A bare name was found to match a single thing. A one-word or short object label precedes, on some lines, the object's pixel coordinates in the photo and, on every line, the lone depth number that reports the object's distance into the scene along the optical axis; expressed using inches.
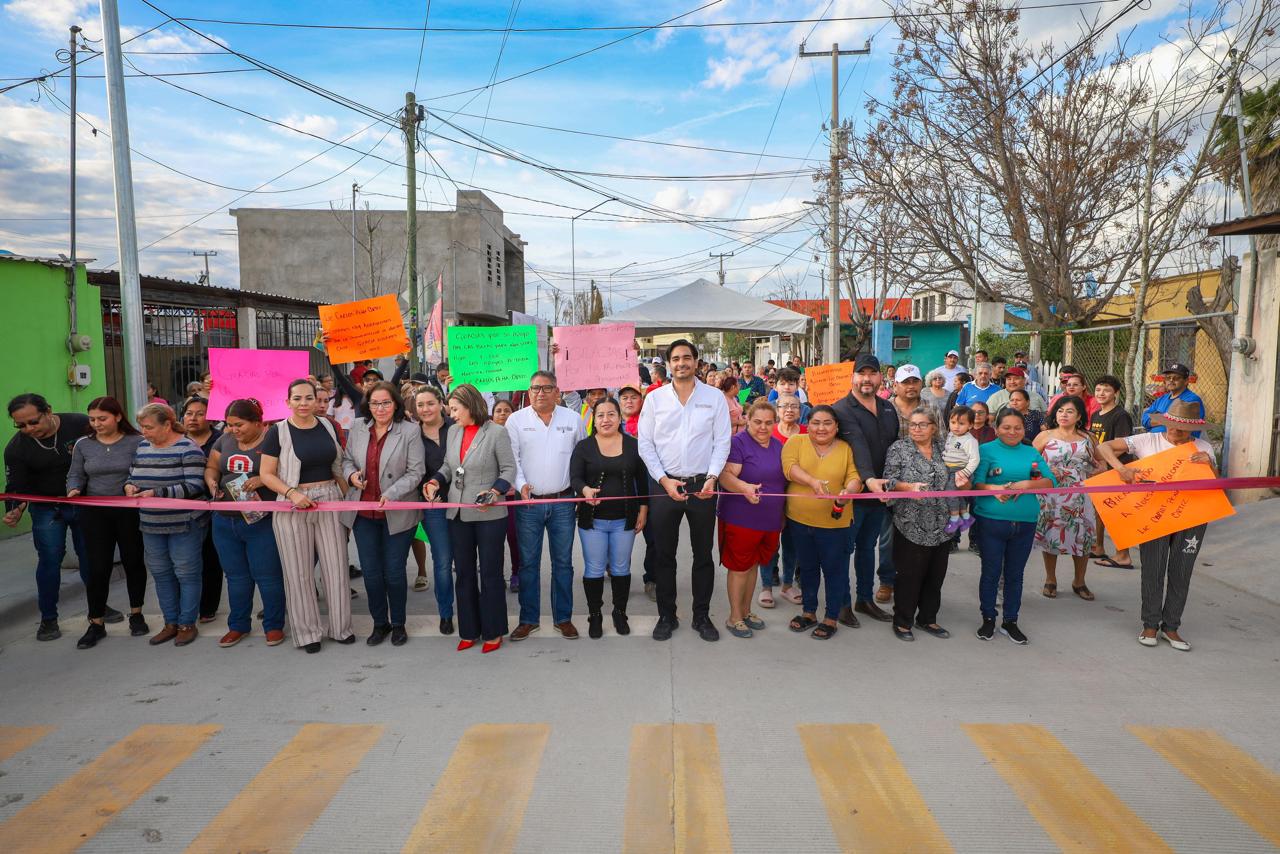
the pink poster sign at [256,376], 276.5
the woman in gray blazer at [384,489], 217.0
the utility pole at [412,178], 625.9
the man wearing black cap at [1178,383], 291.1
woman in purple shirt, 217.8
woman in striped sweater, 219.8
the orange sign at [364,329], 311.9
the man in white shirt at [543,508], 223.1
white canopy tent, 674.8
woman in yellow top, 216.5
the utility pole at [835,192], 743.1
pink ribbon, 211.6
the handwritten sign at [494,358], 302.2
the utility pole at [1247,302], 347.9
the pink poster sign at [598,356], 291.0
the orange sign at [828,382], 359.6
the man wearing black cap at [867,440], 230.7
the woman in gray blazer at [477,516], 212.7
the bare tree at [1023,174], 559.2
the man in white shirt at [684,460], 215.3
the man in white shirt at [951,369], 437.1
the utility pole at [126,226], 320.8
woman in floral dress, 243.0
